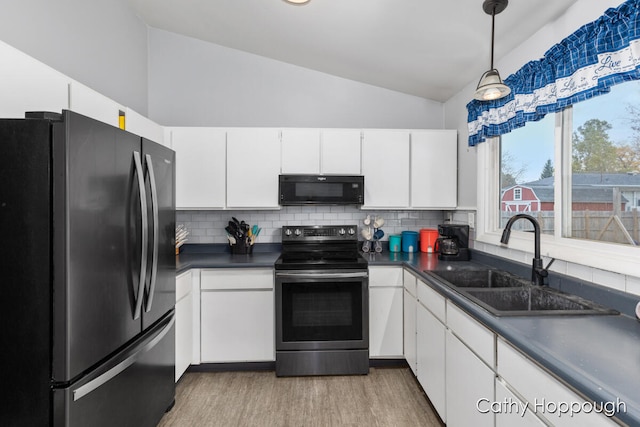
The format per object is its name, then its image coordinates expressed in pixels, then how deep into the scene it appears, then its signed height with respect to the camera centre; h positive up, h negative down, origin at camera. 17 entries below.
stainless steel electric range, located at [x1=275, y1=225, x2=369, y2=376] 2.59 -0.80
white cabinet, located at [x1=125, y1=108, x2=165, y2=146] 2.19 +0.61
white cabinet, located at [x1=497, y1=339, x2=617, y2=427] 0.89 -0.53
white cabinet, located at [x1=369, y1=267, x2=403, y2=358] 2.71 -0.78
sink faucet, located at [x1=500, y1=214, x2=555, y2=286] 1.79 -0.24
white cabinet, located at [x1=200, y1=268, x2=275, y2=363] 2.67 -0.77
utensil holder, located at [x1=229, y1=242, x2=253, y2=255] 3.09 -0.32
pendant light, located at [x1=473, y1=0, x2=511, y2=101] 1.70 +0.66
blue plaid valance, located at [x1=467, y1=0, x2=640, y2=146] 1.31 +0.66
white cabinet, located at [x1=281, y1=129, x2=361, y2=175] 2.94 +0.53
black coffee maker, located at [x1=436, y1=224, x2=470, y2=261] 2.70 -0.24
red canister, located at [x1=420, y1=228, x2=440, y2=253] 3.09 -0.24
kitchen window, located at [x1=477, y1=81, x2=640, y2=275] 1.48 +0.18
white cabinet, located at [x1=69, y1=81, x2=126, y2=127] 1.64 +0.57
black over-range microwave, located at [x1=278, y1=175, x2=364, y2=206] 2.89 +0.20
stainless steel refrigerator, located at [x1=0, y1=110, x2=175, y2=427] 1.15 -0.21
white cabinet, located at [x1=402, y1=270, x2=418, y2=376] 2.44 -0.79
